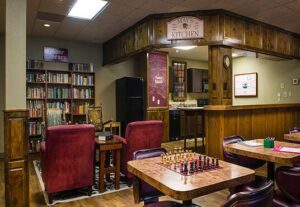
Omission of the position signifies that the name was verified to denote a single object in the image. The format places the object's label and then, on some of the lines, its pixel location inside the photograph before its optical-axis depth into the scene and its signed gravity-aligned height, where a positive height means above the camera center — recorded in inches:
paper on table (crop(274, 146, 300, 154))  86.1 -18.0
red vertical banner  252.5 +25.5
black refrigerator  240.1 +3.8
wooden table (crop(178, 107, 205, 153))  200.8 -8.8
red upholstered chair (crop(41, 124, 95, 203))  108.3 -26.2
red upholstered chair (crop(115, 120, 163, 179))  128.6 -19.4
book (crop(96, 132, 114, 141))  130.4 -18.6
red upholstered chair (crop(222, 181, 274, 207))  44.3 -18.6
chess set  63.5 -17.9
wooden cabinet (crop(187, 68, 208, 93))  311.1 +31.3
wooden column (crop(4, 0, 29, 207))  96.1 -1.7
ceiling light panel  146.9 +64.7
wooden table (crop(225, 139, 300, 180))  79.0 -18.7
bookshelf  215.5 +11.9
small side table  123.8 -28.7
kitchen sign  159.6 +52.0
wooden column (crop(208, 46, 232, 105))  162.1 +18.2
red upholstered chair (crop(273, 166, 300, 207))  75.4 -28.1
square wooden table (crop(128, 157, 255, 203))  50.8 -18.7
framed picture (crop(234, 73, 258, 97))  283.3 +23.0
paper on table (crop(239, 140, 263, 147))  97.7 -17.7
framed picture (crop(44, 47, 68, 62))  226.5 +49.5
